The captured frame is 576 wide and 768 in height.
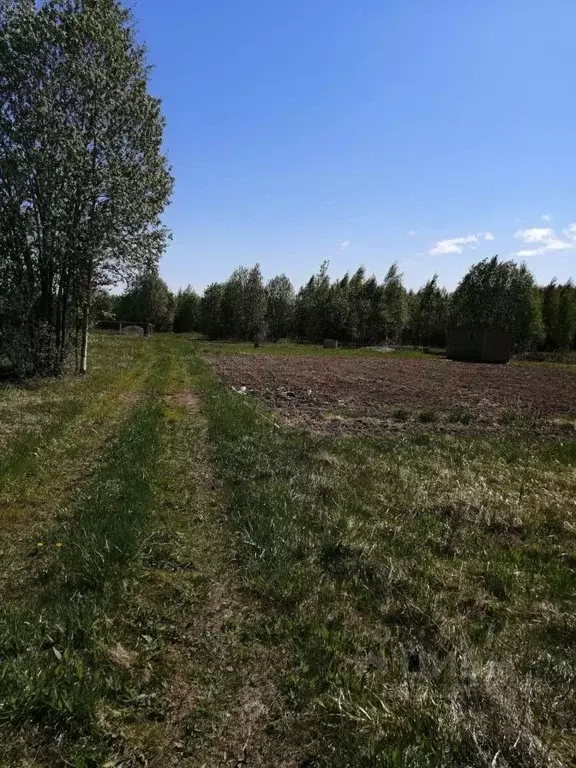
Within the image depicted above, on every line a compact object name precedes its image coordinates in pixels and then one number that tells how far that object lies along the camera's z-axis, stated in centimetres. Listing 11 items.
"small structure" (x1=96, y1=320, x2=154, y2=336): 7025
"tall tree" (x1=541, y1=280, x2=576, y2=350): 8500
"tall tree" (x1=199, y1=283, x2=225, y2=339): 9106
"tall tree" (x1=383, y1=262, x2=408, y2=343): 8794
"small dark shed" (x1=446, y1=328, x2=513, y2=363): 5800
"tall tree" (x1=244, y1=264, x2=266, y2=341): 8050
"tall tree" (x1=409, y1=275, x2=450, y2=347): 9538
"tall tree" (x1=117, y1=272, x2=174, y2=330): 9880
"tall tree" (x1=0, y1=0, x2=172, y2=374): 1891
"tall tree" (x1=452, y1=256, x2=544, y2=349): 8069
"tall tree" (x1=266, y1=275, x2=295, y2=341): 9356
